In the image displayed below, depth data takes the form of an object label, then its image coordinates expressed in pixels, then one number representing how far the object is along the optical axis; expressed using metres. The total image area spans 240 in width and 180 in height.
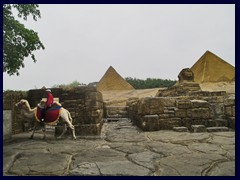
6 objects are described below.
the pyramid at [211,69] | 29.73
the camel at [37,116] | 5.11
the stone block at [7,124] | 4.87
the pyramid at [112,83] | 31.31
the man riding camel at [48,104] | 5.04
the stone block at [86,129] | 5.61
